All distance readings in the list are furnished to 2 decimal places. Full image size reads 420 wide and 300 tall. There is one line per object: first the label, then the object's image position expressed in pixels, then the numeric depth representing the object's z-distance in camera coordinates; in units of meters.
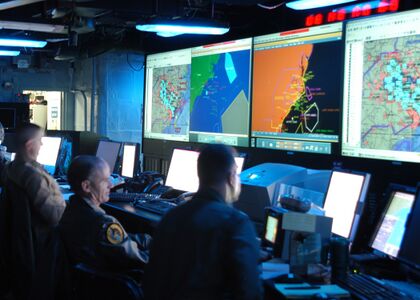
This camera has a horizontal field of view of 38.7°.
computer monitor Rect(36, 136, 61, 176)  6.12
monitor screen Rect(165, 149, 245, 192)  4.37
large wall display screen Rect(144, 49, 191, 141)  5.89
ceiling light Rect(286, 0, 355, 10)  3.61
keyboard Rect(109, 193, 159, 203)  4.36
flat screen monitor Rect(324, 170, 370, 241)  2.78
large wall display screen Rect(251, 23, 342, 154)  4.22
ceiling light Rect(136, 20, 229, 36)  4.68
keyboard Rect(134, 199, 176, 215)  3.89
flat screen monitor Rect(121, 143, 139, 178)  5.02
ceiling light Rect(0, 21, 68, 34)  5.88
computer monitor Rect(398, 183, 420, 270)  2.39
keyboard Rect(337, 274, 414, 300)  2.23
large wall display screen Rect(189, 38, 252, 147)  5.12
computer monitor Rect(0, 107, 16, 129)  8.93
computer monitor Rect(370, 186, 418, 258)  2.54
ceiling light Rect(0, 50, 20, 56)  8.48
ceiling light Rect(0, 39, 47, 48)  6.99
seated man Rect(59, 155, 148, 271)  2.58
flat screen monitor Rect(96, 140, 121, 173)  5.29
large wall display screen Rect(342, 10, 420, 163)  3.56
